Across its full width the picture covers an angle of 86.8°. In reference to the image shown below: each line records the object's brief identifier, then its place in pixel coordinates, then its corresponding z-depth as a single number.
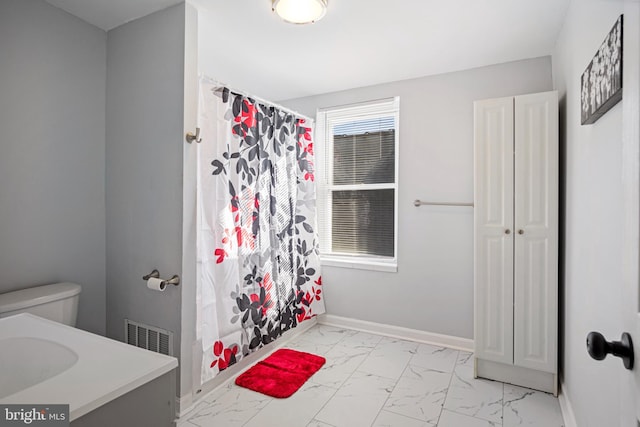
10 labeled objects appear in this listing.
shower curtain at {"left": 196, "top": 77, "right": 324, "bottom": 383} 2.13
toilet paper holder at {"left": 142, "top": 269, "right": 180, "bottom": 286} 1.89
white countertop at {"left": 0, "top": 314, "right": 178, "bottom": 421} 0.81
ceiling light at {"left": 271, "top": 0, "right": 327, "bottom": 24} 1.80
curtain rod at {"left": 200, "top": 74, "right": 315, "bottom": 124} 2.07
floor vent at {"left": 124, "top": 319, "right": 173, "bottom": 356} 1.94
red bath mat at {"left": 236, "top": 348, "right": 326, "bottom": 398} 2.20
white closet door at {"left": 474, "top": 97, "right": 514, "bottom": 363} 2.24
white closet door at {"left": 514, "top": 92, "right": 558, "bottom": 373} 2.11
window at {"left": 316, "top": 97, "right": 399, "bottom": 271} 3.16
